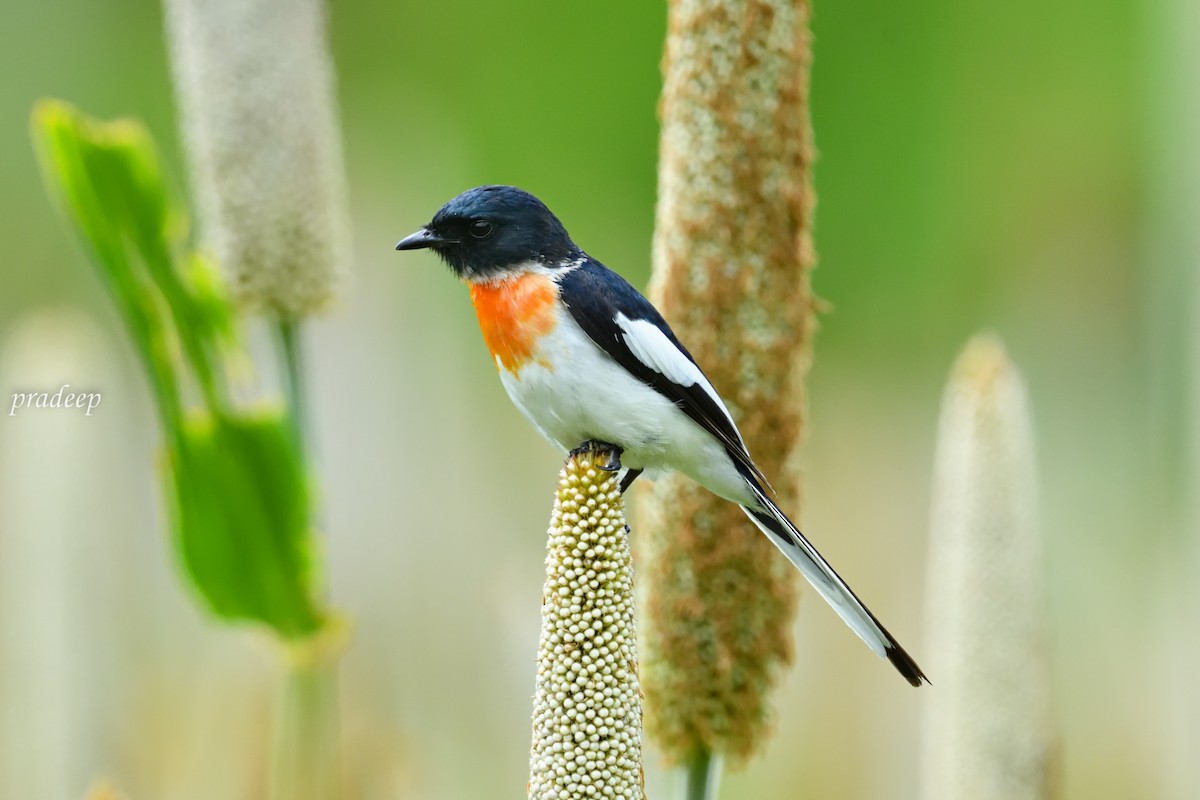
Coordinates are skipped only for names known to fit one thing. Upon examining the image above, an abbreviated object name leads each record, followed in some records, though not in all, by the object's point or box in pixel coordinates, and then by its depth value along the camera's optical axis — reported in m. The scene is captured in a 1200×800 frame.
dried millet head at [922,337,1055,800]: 5.13
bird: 4.54
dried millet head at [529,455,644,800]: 2.98
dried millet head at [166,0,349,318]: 5.60
